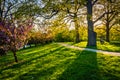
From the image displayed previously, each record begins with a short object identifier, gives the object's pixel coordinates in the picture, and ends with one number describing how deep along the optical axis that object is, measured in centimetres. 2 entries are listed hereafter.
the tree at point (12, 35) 671
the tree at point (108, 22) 1533
